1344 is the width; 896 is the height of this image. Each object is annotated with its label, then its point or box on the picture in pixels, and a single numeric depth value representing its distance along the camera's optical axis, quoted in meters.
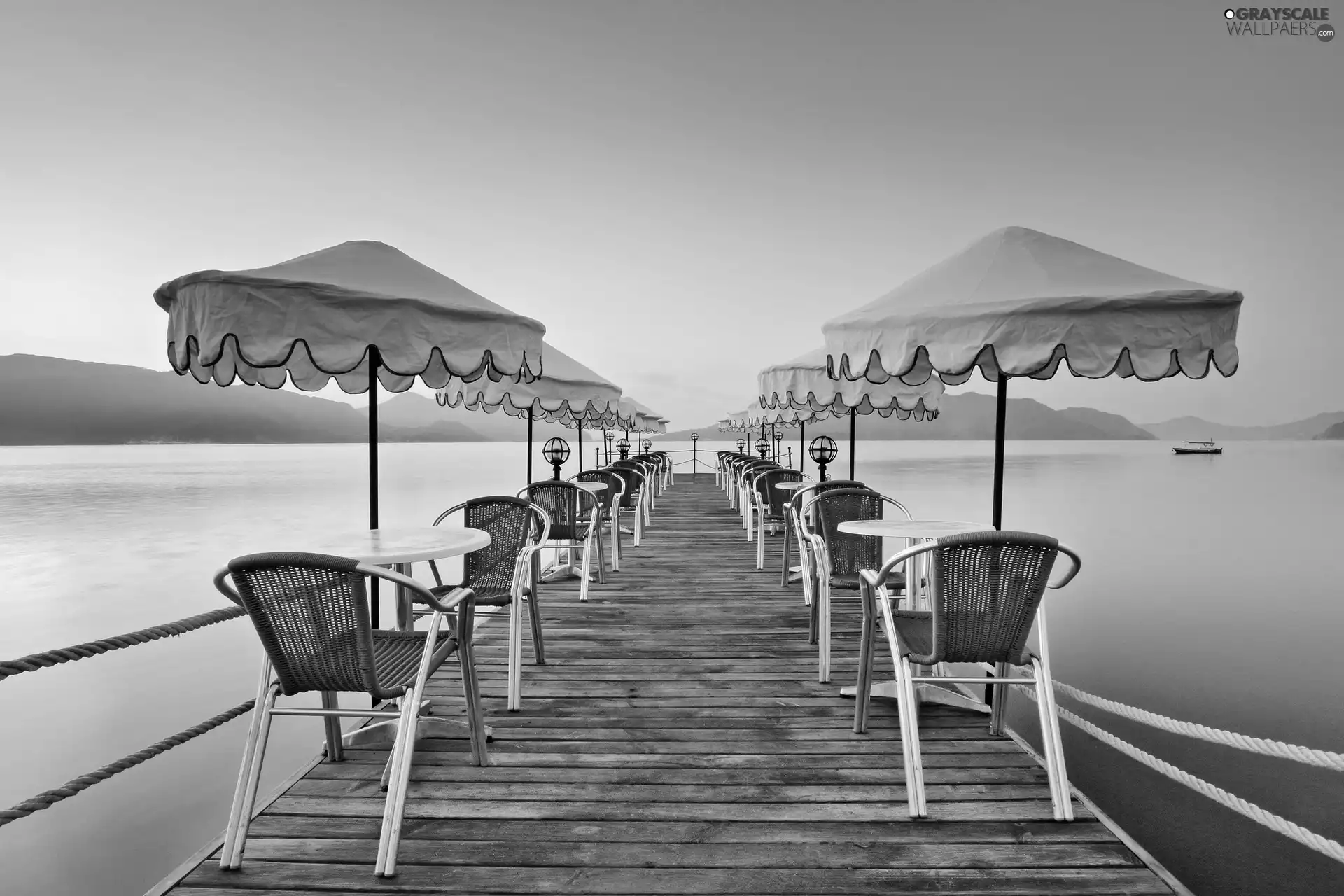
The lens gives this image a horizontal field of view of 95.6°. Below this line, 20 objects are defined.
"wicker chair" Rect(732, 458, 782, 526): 8.17
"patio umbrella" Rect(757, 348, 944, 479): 5.08
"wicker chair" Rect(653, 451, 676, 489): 16.05
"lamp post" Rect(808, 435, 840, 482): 6.33
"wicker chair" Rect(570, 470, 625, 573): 6.18
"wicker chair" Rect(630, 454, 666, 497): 11.16
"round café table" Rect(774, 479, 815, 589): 5.36
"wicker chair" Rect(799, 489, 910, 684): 3.22
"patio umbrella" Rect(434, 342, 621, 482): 6.15
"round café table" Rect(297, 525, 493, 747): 2.30
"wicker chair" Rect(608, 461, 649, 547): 7.30
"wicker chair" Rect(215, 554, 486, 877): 1.68
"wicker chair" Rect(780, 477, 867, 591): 4.04
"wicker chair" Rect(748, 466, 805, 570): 6.35
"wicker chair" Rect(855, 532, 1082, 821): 2.02
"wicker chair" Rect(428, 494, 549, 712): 3.16
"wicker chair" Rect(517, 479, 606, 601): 4.80
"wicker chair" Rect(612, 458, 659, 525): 8.23
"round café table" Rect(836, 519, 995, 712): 2.90
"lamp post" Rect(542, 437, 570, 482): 6.57
